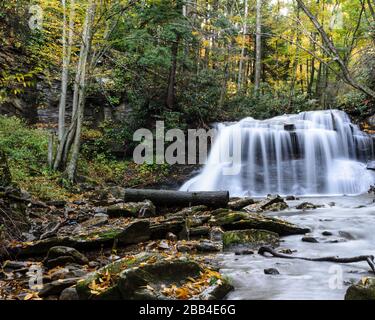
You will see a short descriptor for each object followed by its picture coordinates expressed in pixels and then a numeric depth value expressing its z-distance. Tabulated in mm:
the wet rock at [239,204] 8820
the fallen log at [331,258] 4680
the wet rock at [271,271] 4742
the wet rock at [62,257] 4863
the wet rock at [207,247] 5855
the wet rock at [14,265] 4766
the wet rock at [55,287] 3879
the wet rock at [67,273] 4359
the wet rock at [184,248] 5789
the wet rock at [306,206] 9758
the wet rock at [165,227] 6555
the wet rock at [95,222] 6916
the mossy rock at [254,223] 6793
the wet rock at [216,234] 6530
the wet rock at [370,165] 14088
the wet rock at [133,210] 7820
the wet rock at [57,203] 8977
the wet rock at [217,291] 3738
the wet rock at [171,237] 6470
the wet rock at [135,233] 6031
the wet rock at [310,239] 6417
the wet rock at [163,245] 5898
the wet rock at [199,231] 6676
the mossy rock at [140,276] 3646
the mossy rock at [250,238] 6000
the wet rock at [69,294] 3760
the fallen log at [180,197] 8733
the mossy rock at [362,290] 3336
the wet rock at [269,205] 9496
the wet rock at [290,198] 11790
